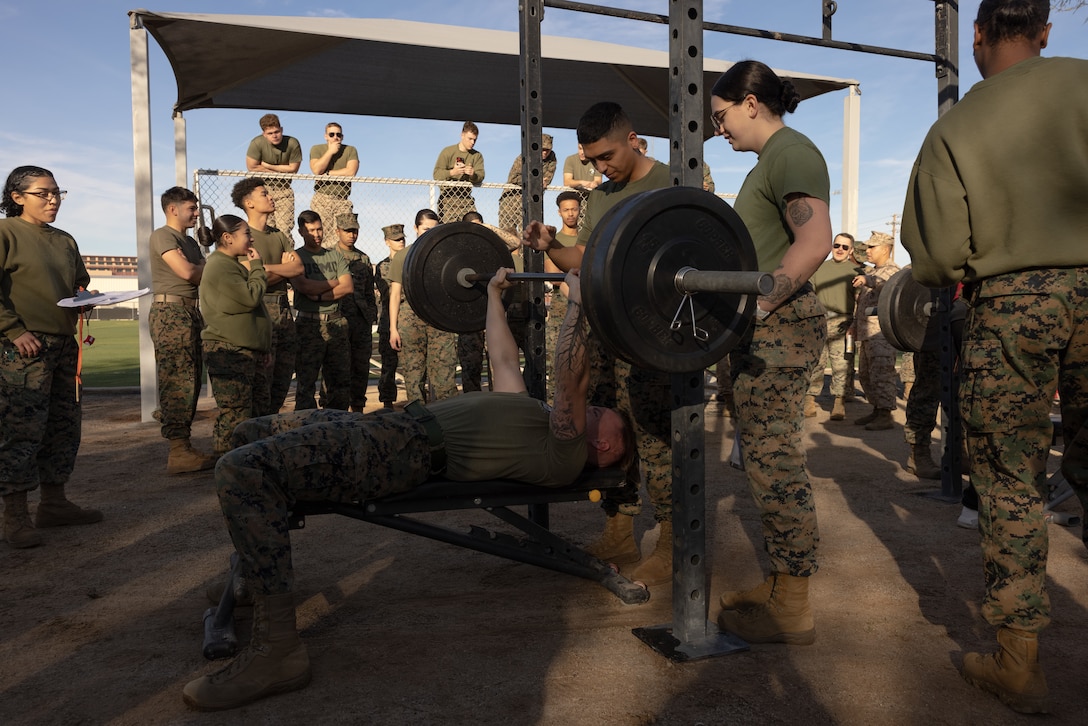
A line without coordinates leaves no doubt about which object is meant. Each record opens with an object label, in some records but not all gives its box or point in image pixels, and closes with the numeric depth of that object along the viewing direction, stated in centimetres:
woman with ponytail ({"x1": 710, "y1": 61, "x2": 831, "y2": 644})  256
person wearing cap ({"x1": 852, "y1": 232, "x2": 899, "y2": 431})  716
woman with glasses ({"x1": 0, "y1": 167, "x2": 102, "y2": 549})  390
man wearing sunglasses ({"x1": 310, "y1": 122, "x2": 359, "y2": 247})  818
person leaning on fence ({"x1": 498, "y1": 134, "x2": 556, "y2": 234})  873
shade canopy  770
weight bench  256
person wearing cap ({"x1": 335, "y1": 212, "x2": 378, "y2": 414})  736
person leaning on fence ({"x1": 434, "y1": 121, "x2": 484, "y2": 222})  836
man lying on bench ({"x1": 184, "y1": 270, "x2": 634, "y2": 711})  233
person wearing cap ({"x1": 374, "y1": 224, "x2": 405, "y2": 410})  837
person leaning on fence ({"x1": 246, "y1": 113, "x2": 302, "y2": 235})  808
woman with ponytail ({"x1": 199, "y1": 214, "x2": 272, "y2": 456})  508
